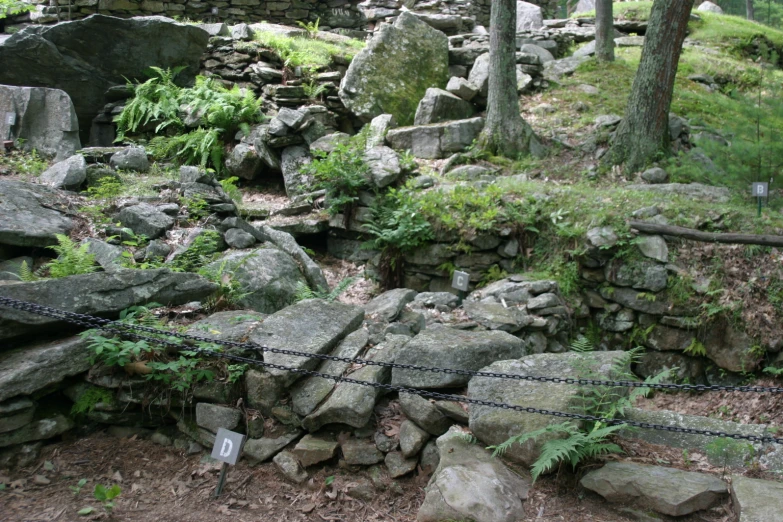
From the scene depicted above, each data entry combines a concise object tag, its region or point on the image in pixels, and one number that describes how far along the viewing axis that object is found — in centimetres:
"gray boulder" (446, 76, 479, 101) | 1175
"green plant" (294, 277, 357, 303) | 642
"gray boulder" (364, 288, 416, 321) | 641
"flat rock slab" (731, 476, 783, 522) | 319
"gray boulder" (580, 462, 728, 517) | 345
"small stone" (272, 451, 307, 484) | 425
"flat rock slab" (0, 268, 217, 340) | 445
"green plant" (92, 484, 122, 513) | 382
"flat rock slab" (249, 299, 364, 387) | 466
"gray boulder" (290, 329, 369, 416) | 453
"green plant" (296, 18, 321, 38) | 1473
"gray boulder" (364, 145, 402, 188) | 926
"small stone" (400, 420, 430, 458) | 426
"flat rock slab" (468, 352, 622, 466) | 393
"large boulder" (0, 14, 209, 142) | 1062
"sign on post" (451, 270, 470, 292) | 726
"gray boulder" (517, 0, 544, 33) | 1737
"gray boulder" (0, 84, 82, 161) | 885
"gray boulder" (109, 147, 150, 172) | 892
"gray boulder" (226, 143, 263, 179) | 1046
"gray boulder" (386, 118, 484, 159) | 1064
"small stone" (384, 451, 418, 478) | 421
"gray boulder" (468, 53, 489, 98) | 1175
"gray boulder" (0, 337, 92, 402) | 425
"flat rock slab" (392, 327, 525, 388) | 454
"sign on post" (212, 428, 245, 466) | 399
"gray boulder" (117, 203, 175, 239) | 692
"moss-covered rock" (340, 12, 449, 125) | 1174
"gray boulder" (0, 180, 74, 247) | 577
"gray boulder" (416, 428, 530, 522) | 353
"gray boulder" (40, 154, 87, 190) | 750
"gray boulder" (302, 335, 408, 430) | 435
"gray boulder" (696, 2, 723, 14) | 2116
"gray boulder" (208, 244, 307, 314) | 638
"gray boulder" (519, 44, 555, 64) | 1386
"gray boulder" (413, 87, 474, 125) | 1116
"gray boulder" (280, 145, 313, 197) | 1009
